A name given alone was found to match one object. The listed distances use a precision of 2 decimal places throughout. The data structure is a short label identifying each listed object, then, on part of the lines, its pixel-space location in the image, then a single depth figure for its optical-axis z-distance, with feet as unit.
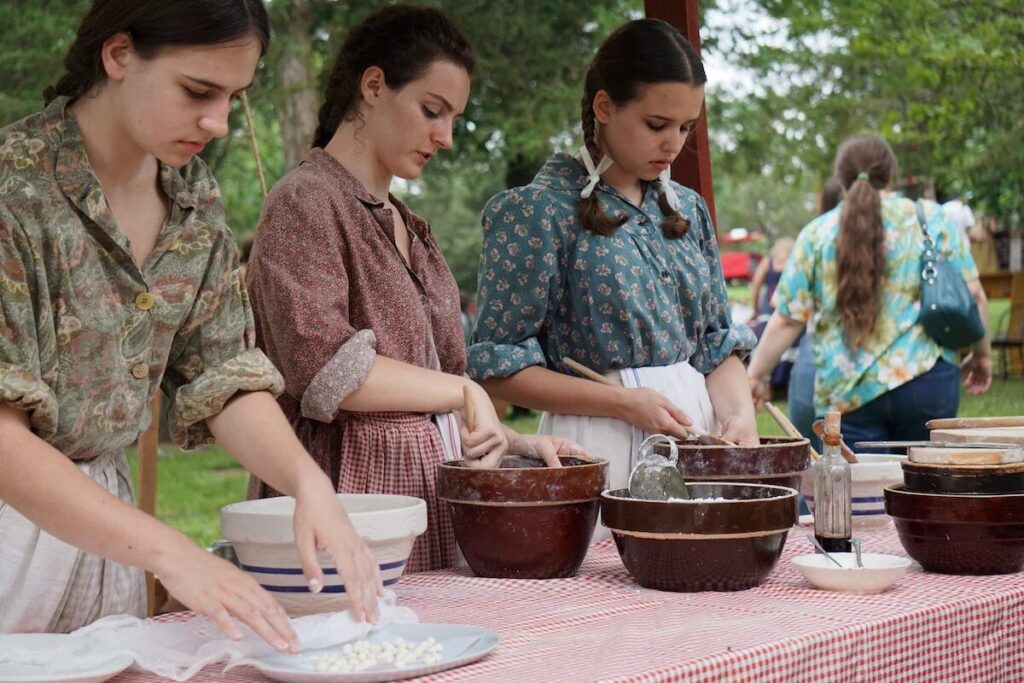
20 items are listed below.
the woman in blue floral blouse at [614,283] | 8.53
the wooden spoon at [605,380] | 7.75
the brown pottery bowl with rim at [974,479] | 6.67
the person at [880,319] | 13.92
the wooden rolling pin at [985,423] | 8.79
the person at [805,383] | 15.96
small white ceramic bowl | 6.14
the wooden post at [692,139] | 11.18
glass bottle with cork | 6.88
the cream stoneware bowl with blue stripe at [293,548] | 5.32
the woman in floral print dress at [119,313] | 4.90
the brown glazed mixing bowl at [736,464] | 7.32
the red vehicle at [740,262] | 72.90
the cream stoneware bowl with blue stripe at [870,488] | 7.73
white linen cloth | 4.76
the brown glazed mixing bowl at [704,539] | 6.13
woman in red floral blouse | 6.91
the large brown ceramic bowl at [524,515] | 6.44
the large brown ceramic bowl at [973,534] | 6.57
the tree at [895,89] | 22.89
